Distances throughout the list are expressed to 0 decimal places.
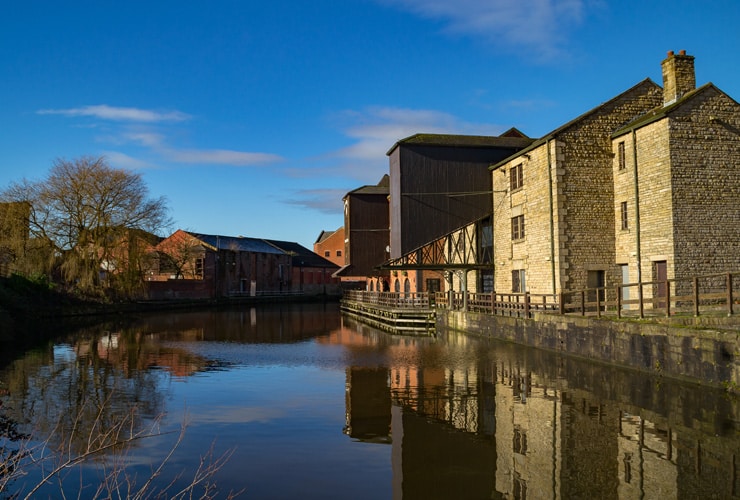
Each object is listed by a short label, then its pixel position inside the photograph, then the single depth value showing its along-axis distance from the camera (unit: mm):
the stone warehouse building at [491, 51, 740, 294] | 20594
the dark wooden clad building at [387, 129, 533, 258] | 31391
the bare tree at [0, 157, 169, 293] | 39750
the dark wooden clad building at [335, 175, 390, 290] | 45906
